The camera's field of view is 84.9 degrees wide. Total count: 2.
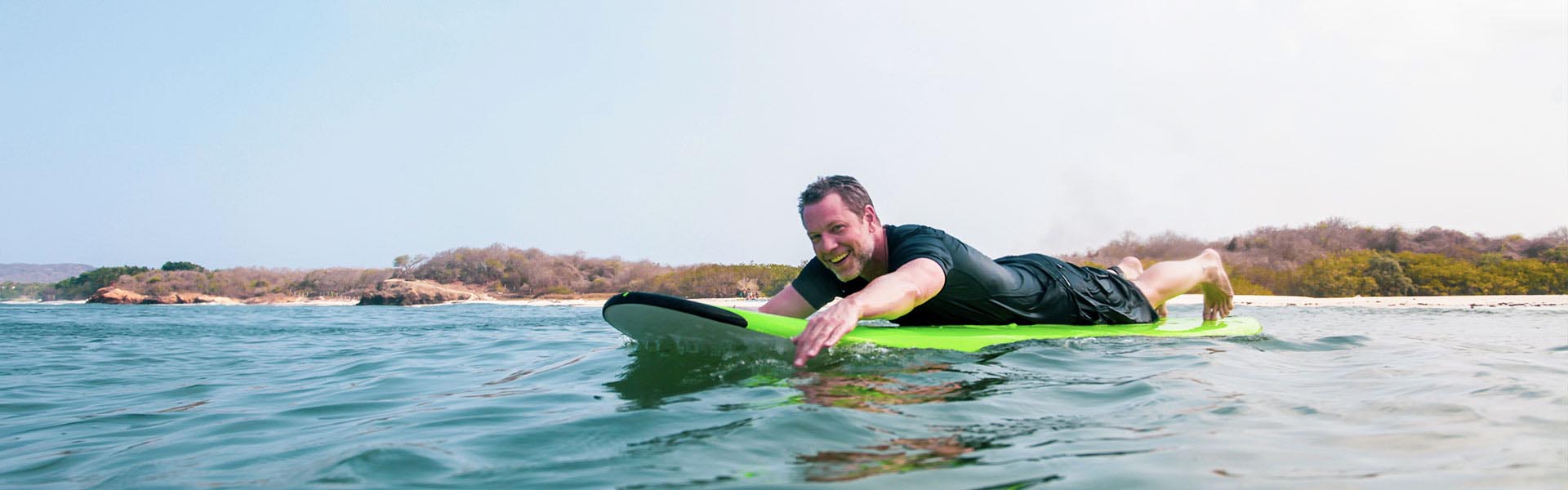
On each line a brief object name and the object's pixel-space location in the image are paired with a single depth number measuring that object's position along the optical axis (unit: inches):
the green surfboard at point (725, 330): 138.9
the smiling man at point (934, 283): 134.6
